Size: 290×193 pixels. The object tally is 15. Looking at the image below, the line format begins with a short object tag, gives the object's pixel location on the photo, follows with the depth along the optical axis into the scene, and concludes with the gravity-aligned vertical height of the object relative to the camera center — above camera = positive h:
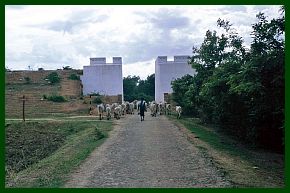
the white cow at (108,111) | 27.02 -0.90
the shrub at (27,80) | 43.12 +1.54
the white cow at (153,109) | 31.38 -0.92
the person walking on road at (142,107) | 25.86 -0.64
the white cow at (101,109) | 27.30 -0.82
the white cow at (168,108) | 32.72 -0.91
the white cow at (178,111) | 29.01 -0.98
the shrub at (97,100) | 36.75 -0.33
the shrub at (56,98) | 36.09 -0.19
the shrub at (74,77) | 43.42 +1.80
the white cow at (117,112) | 27.85 -0.99
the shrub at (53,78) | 43.04 +1.74
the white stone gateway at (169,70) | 41.72 +2.31
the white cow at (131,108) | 33.79 -0.91
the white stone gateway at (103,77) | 41.78 +1.72
